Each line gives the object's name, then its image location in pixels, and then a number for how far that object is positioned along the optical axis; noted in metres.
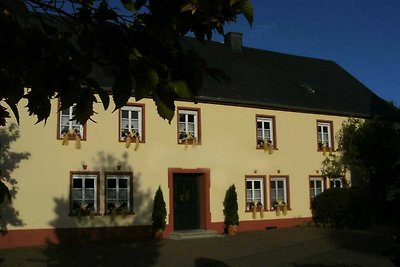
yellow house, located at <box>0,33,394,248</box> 16.08
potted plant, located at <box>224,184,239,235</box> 18.47
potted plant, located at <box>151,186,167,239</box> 17.20
